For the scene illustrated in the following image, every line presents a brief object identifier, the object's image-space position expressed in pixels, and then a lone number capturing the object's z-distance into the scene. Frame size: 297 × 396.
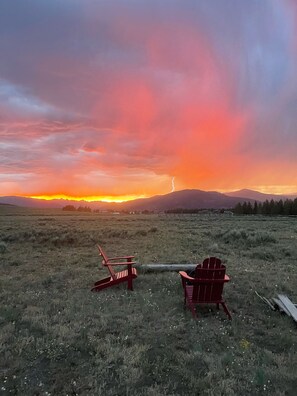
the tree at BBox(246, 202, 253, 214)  112.00
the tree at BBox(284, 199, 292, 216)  97.36
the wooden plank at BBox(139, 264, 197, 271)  11.27
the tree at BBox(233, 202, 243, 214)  114.20
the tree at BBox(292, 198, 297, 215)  95.44
